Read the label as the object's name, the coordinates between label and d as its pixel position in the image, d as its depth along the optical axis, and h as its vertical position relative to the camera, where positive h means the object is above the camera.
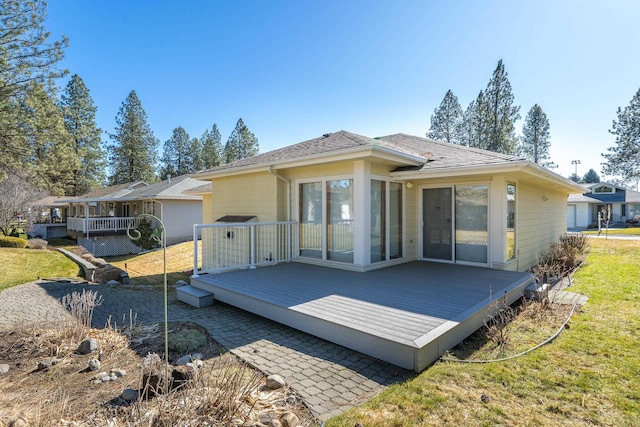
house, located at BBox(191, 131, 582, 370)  4.59 -0.49
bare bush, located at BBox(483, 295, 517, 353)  3.91 -1.52
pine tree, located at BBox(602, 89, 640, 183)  25.47 +5.73
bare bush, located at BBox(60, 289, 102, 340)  3.92 -1.37
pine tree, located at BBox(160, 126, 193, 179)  41.38 +7.94
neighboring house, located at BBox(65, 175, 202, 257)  18.81 -0.32
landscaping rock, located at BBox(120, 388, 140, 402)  2.68 -1.52
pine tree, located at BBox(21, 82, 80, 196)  12.62 +3.31
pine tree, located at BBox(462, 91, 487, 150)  26.41 +7.85
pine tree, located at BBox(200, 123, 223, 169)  39.06 +8.34
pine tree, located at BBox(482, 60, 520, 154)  25.38 +8.24
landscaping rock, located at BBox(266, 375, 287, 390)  2.94 -1.56
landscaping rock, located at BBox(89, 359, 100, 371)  3.30 -1.56
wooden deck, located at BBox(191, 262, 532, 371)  3.54 -1.29
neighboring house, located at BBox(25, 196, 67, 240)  22.64 -0.80
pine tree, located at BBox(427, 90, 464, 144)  29.34 +8.70
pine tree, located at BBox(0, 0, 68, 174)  11.78 +5.97
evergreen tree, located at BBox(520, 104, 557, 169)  31.89 +7.84
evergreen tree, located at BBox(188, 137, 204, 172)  41.34 +7.82
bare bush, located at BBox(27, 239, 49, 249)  14.66 -1.37
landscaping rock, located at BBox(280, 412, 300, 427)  2.38 -1.56
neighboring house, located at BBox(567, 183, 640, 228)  29.84 +0.81
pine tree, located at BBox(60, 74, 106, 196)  29.72 +6.73
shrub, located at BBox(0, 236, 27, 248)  13.65 -1.17
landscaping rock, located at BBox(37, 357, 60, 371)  3.34 -1.57
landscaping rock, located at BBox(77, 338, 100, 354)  3.73 -1.55
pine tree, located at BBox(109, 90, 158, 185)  35.09 +7.80
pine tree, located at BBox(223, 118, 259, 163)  37.00 +8.47
